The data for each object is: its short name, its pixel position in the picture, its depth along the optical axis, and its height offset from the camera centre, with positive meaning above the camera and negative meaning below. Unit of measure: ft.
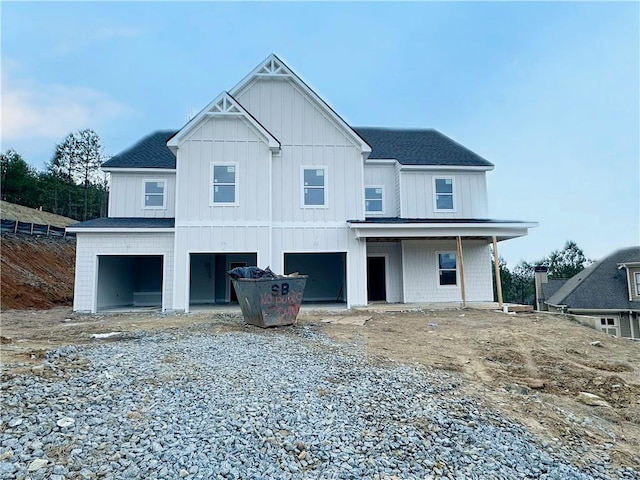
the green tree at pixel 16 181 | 105.81 +28.43
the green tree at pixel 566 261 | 123.13 +3.92
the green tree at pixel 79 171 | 119.85 +36.00
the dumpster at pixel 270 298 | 28.40 -1.76
